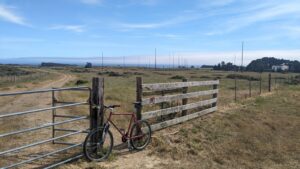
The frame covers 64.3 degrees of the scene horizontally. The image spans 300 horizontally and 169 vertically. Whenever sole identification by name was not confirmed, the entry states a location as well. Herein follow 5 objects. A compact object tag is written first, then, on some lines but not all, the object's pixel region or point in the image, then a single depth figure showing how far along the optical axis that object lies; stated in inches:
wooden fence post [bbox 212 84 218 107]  368.8
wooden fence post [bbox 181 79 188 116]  308.9
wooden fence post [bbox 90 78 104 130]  198.7
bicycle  190.7
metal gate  181.4
